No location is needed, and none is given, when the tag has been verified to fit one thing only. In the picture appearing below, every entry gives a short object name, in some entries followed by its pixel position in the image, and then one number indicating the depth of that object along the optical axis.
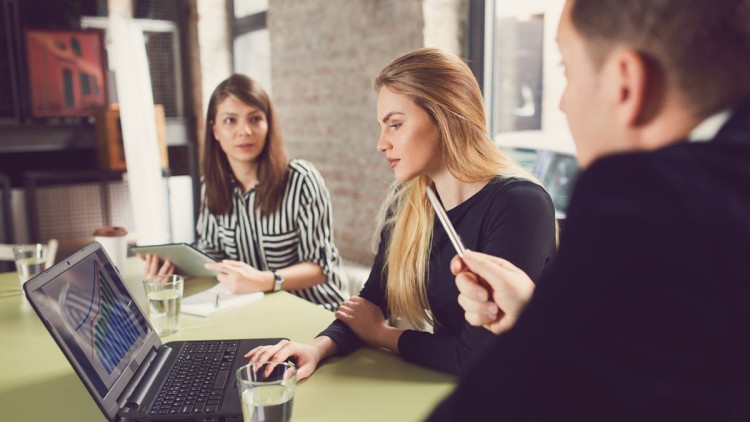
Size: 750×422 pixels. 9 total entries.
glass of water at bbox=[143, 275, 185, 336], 1.45
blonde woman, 1.32
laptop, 0.98
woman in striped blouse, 2.17
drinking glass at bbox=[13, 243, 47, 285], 1.86
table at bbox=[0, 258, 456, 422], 1.03
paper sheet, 1.60
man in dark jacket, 0.39
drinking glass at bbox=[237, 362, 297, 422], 0.92
